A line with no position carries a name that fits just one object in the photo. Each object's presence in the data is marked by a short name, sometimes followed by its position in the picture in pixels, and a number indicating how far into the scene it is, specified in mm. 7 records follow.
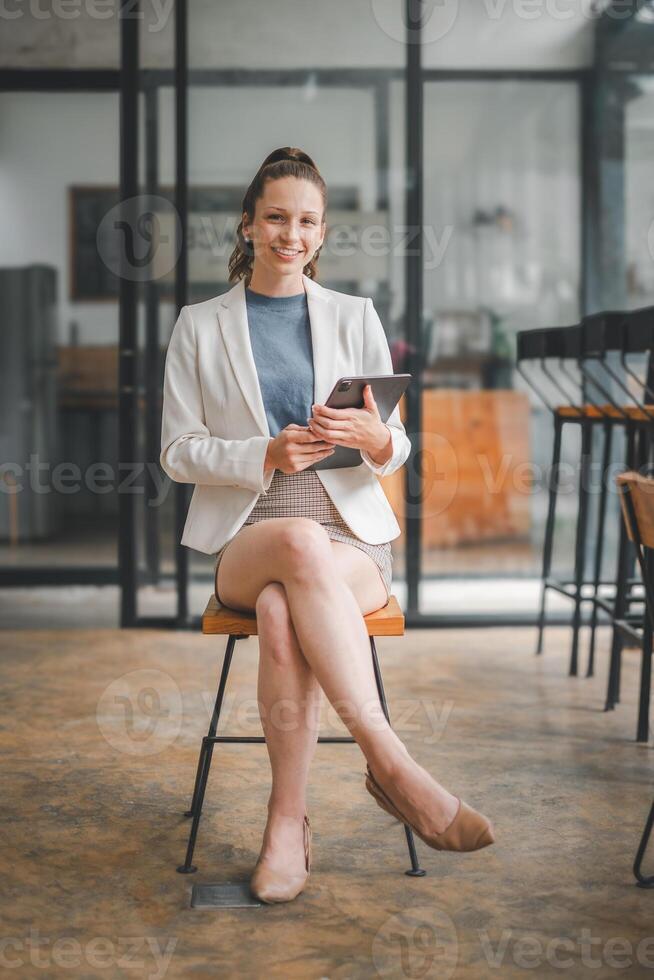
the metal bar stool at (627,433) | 2555
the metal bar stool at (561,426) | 3402
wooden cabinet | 4480
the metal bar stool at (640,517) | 1918
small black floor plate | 1901
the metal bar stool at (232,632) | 2055
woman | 1900
